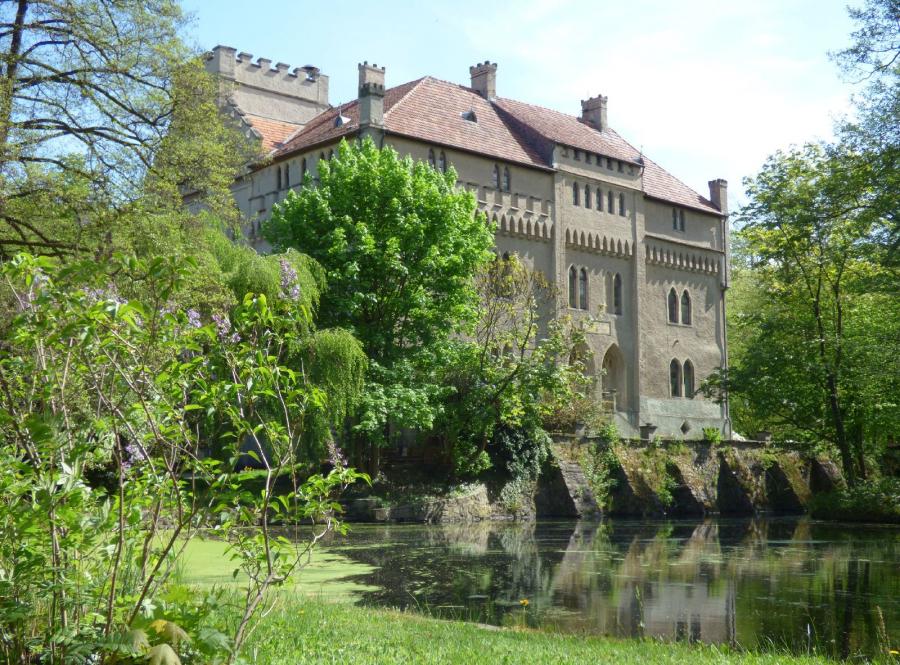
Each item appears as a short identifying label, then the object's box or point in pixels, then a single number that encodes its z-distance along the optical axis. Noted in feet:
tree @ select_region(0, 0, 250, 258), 65.57
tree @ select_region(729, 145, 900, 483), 108.99
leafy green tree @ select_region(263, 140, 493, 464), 100.58
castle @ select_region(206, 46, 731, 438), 135.13
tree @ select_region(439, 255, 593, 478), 106.63
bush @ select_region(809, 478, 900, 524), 101.14
